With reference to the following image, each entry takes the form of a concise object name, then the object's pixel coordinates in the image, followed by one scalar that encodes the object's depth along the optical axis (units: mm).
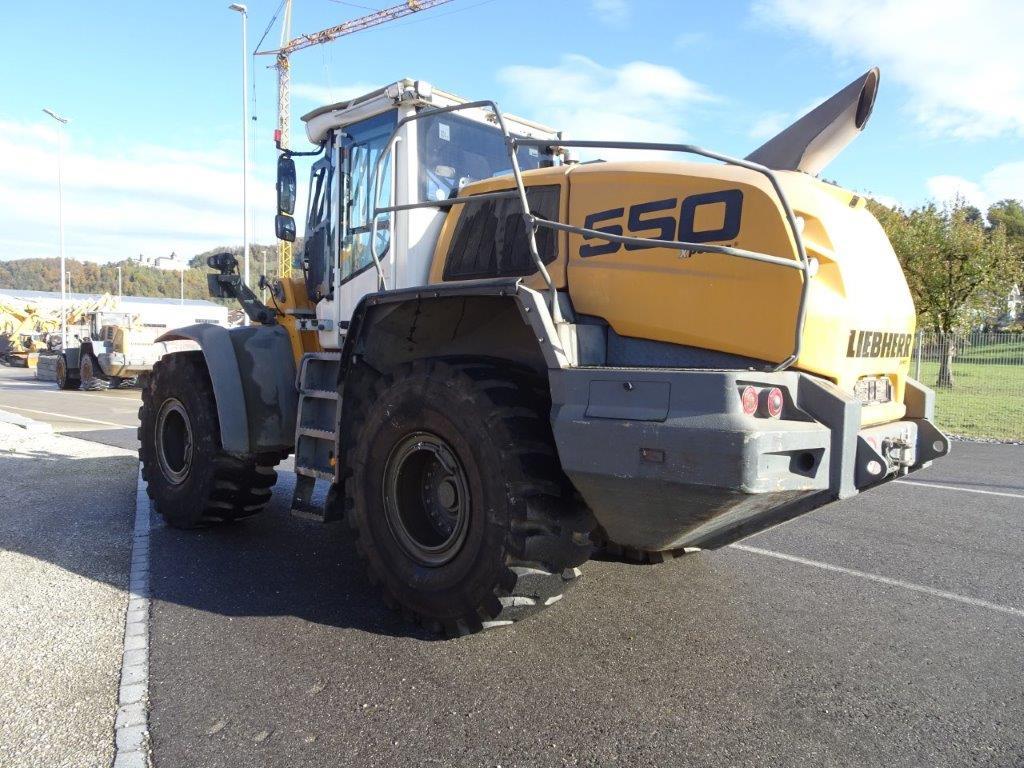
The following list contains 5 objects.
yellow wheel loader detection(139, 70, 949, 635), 3195
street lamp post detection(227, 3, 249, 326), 28484
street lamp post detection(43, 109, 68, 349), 35438
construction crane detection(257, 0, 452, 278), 42781
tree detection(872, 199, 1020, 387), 21422
